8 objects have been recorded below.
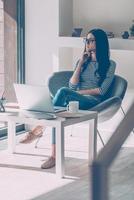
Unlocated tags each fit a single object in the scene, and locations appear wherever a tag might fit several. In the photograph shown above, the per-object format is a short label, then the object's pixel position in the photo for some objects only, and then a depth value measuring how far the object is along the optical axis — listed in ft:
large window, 20.13
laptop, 14.46
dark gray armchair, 16.48
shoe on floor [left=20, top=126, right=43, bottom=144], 16.30
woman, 16.44
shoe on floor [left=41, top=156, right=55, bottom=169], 15.26
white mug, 14.69
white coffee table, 13.61
